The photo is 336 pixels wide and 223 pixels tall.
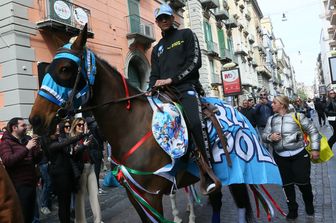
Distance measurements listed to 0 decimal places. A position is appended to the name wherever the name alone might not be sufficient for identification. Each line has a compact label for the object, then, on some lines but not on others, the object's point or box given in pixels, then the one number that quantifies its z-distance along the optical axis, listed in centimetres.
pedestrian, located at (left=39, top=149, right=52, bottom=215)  796
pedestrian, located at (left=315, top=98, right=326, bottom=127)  2329
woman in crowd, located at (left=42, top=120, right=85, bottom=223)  605
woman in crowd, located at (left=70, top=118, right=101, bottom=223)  636
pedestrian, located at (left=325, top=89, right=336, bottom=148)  1078
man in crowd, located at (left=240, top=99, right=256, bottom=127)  1311
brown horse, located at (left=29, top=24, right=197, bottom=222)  353
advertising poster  1948
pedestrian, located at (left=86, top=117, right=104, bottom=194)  688
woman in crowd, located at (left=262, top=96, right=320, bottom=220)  573
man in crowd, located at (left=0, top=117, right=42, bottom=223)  522
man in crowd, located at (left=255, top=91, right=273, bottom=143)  1273
